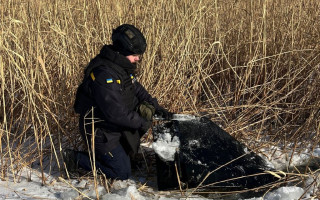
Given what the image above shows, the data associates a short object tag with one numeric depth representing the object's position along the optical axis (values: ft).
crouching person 5.90
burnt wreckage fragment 6.11
